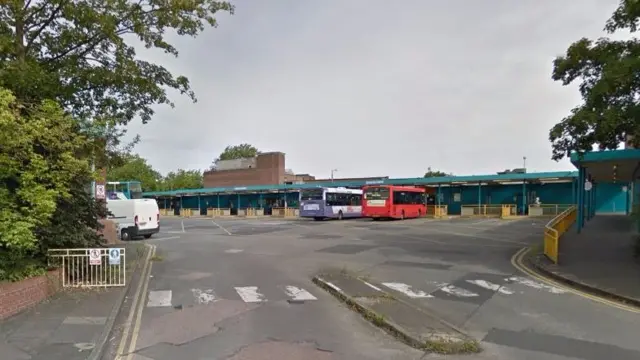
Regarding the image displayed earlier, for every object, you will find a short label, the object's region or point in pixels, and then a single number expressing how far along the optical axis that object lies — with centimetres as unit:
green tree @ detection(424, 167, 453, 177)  11118
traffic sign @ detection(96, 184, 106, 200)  1647
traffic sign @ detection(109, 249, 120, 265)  1020
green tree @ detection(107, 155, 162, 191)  8225
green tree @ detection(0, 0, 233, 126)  1026
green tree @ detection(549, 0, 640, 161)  1176
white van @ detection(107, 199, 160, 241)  2284
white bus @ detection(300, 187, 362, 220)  4128
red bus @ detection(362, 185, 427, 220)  3922
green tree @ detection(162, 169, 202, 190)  10162
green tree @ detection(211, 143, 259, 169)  12458
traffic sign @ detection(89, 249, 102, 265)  991
